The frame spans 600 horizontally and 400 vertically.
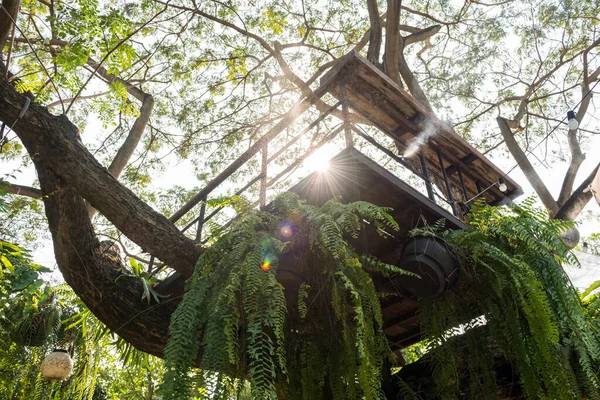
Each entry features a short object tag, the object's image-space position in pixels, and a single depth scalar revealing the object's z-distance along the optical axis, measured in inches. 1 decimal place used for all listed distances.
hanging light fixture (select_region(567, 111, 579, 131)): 182.1
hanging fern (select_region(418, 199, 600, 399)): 94.3
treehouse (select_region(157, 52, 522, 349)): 117.9
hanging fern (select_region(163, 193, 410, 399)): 83.0
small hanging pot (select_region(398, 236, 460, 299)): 105.8
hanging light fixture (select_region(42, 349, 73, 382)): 156.0
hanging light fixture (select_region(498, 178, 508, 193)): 200.7
